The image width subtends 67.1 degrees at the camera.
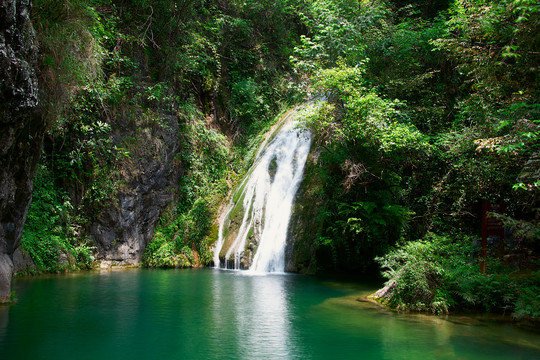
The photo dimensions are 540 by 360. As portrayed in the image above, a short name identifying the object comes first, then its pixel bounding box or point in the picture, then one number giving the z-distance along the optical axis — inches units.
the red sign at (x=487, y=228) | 359.6
